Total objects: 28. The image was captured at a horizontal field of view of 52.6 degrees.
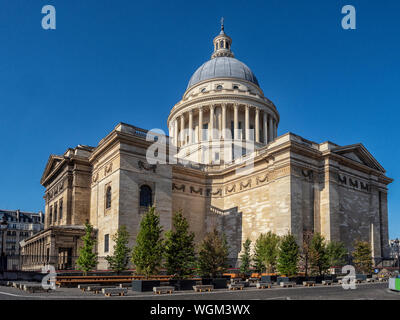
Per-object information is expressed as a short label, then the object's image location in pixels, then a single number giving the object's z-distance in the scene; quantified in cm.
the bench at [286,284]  2895
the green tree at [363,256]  3966
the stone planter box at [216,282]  2675
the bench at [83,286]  2471
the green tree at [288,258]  3259
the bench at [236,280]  2939
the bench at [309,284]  3051
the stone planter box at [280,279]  2992
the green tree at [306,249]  3397
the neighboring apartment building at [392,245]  12580
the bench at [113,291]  2082
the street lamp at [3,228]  3184
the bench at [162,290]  2255
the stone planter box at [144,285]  2342
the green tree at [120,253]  3197
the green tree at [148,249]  2636
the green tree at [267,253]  3572
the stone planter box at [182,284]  2547
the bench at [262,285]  2796
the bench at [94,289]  2296
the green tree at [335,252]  3747
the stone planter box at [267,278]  3045
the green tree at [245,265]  3653
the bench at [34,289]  2259
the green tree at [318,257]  3369
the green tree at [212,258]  2980
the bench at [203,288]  2517
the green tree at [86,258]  3138
